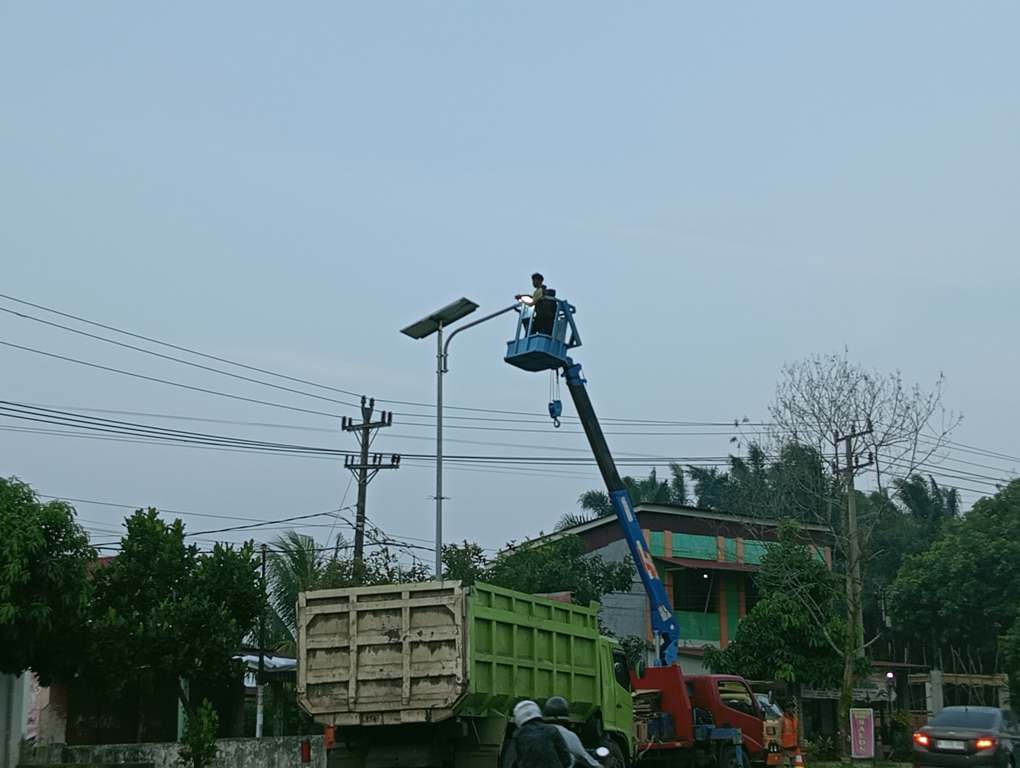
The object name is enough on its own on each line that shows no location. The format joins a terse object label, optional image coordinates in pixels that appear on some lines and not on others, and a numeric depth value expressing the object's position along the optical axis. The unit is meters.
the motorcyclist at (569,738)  10.26
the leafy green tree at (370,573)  32.88
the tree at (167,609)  24.73
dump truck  15.37
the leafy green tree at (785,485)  32.03
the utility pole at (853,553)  29.77
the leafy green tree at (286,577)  35.84
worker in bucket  23.48
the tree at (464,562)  35.97
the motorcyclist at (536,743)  9.56
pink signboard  29.44
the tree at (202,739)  23.80
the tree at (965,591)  48.09
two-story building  41.28
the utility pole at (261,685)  28.38
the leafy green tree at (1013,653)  43.16
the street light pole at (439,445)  22.36
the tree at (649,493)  60.38
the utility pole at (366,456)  37.44
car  21.47
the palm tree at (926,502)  65.06
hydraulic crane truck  22.69
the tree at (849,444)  30.23
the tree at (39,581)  21.92
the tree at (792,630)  37.27
